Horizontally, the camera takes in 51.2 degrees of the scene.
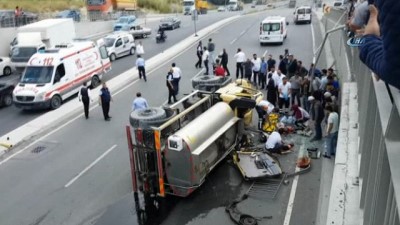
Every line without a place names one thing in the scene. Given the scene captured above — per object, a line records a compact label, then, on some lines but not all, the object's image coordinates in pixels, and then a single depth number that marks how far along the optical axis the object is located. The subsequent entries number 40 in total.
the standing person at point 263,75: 20.06
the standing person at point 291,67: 19.06
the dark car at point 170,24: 45.34
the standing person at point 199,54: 25.55
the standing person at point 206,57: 23.55
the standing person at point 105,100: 16.84
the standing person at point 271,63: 20.14
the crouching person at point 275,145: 12.73
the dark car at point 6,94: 20.19
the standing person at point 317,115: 12.96
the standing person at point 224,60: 22.56
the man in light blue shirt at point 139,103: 14.43
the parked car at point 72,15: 46.22
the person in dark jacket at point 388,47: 1.83
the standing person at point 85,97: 17.30
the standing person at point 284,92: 16.33
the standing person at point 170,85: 18.53
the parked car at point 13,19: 34.38
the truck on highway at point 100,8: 50.42
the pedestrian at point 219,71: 19.12
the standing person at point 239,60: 21.64
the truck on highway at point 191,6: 73.62
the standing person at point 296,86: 16.26
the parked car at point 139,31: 40.59
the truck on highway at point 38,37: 25.56
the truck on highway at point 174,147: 9.62
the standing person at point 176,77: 19.13
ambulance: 18.81
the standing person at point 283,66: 19.70
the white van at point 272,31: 30.52
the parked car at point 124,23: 42.72
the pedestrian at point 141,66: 22.92
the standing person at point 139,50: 27.48
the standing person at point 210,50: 24.38
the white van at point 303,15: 42.62
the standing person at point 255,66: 20.36
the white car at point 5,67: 25.39
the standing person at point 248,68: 20.72
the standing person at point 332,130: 11.24
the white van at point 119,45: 30.54
